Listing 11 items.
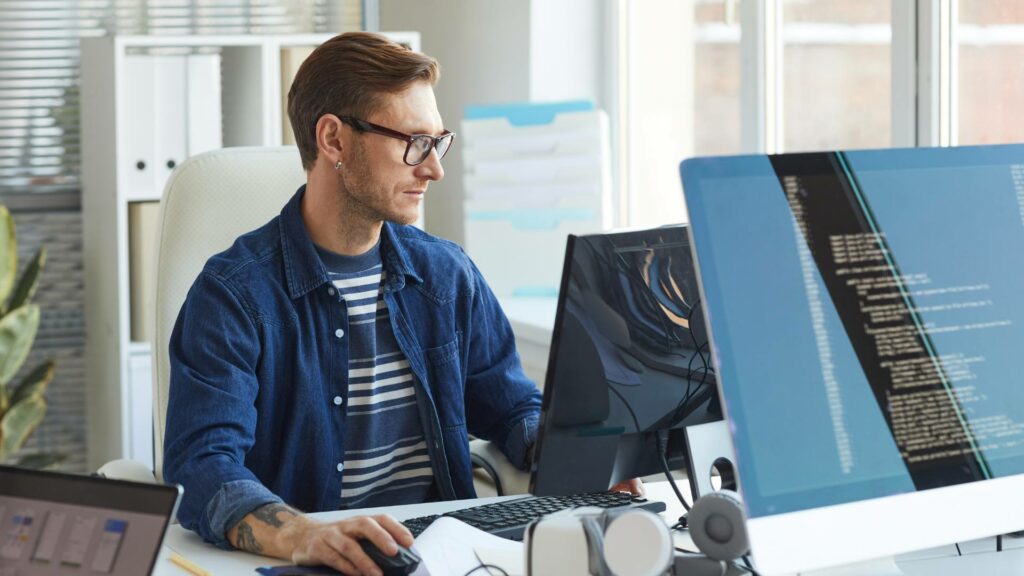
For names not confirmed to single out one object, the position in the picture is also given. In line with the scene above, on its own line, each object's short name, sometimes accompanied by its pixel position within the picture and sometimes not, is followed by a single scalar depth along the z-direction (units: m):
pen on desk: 1.99
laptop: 1.75
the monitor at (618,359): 1.99
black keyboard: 2.11
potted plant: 3.79
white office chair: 2.48
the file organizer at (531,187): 3.71
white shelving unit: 3.79
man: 2.29
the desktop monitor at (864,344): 1.74
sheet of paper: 1.96
